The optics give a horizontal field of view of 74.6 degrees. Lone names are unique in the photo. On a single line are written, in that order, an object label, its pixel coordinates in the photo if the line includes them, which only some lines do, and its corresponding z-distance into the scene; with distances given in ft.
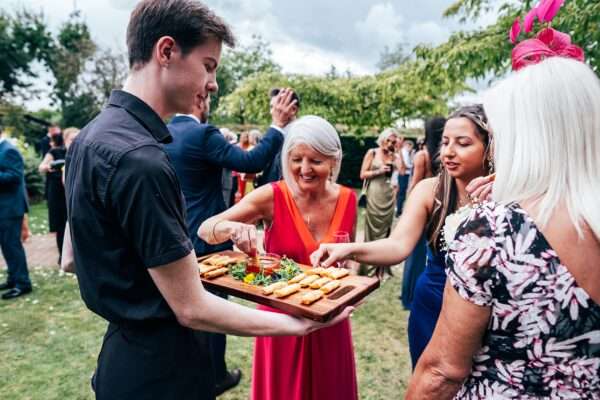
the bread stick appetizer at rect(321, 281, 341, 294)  6.06
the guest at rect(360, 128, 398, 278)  22.62
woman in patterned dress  3.66
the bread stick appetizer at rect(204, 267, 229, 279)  6.73
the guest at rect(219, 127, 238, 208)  21.13
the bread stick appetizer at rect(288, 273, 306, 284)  6.49
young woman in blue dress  7.78
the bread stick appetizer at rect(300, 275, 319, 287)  6.31
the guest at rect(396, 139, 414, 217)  39.96
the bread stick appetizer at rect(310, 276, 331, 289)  6.24
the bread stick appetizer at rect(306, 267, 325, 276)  6.97
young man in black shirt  3.97
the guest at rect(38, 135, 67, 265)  21.30
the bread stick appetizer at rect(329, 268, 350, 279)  6.75
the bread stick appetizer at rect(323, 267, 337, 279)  6.84
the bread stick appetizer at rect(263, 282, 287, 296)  5.98
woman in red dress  7.84
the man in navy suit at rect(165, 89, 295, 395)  11.29
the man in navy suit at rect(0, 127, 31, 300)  17.49
